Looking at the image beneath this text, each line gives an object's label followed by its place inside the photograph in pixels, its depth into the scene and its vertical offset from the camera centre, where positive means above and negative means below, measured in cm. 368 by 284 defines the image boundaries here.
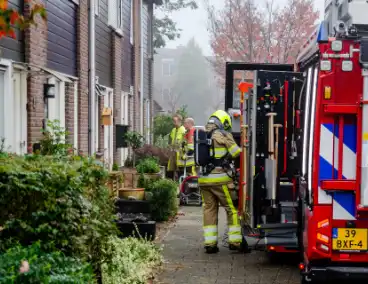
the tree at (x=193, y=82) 8019 +406
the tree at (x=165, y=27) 4494 +569
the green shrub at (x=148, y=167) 1598 -106
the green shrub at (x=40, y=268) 486 -102
